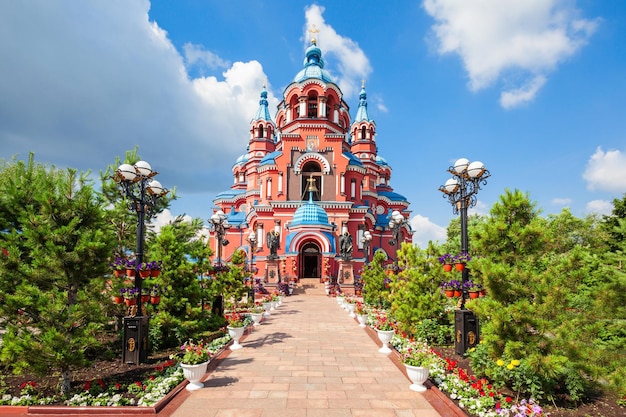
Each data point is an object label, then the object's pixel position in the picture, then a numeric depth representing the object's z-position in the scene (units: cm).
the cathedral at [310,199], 2708
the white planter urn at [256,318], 1369
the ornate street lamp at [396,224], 1636
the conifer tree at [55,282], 582
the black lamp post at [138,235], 792
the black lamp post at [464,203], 858
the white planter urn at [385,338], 943
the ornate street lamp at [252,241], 2496
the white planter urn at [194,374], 640
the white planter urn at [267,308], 1632
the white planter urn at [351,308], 1612
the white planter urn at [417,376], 640
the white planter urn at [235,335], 988
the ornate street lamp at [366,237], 2114
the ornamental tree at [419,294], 1050
